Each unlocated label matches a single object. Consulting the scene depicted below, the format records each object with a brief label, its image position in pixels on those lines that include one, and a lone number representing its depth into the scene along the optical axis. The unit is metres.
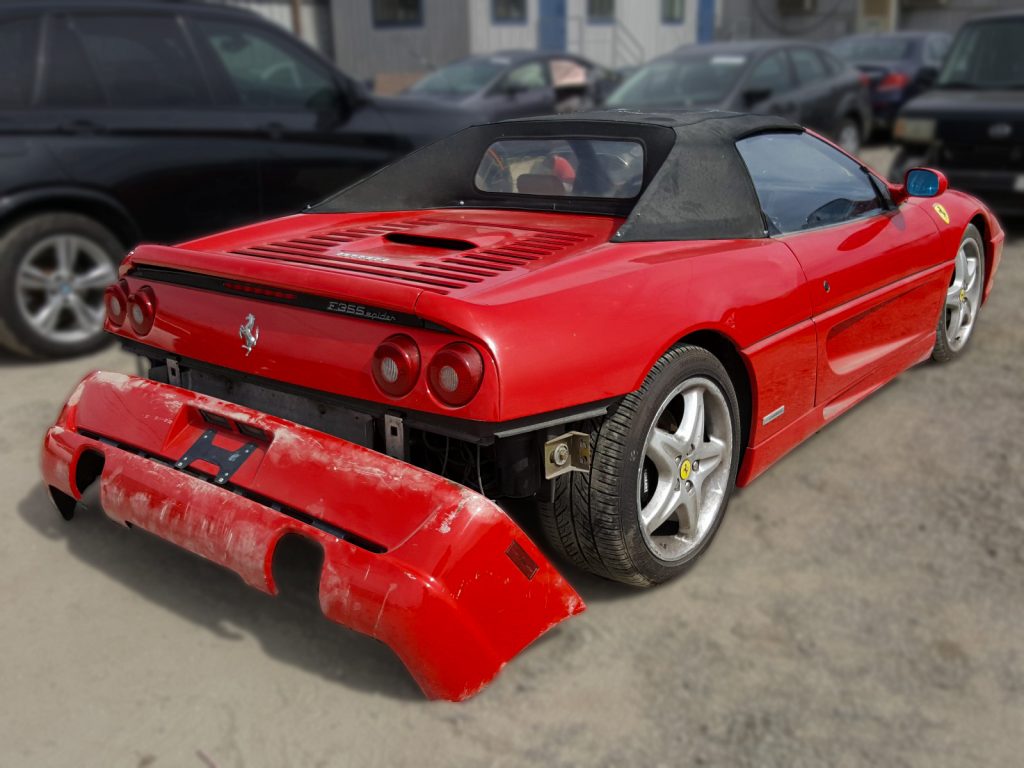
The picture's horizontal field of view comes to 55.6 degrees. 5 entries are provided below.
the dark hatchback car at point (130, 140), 4.91
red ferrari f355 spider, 2.30
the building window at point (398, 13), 21.22
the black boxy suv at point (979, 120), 6.80
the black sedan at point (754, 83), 8.50
